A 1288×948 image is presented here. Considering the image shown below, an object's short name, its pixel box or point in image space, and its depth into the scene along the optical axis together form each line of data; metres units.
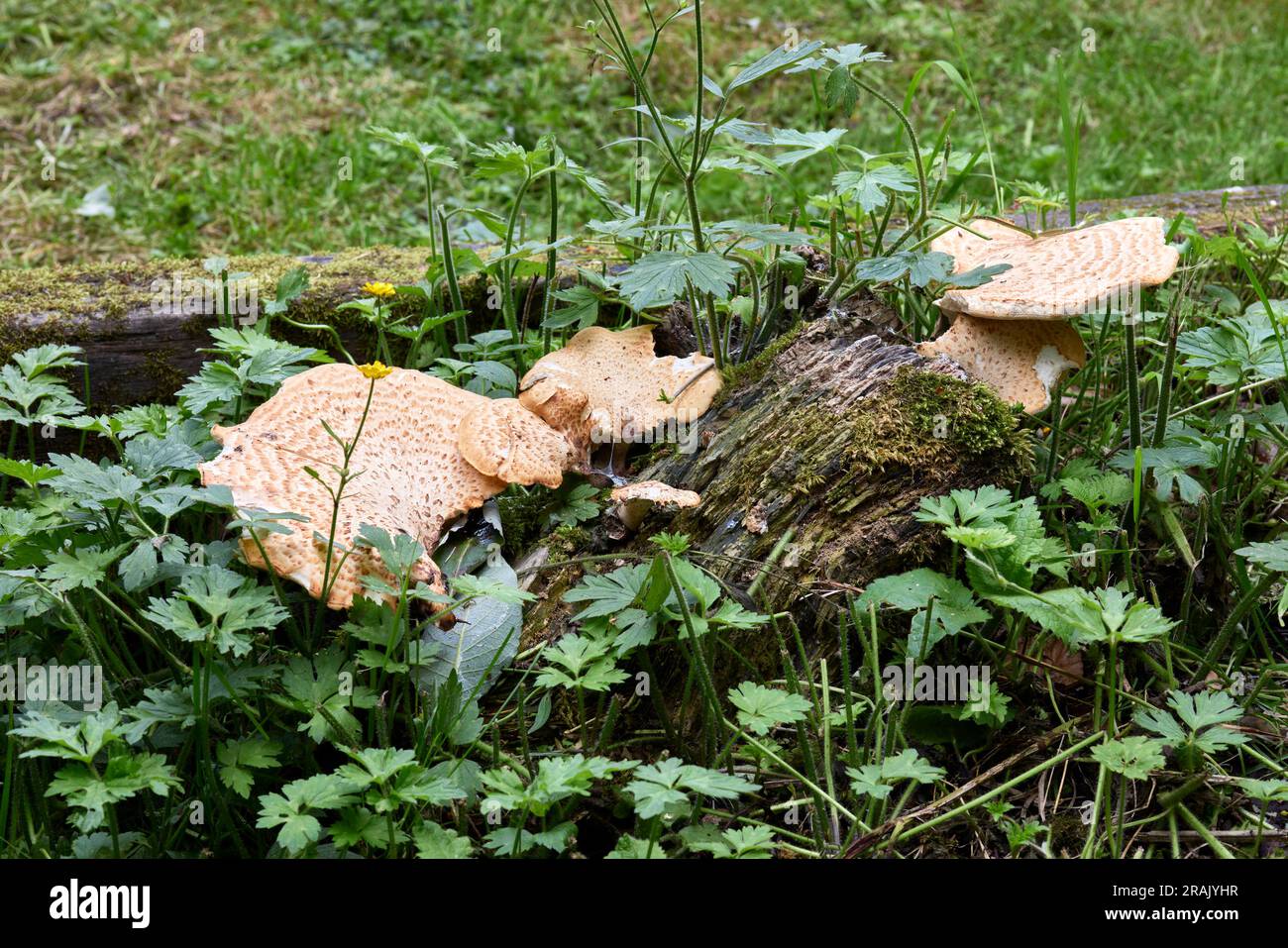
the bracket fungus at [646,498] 2.42
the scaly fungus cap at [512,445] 2.55
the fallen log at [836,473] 2.45
